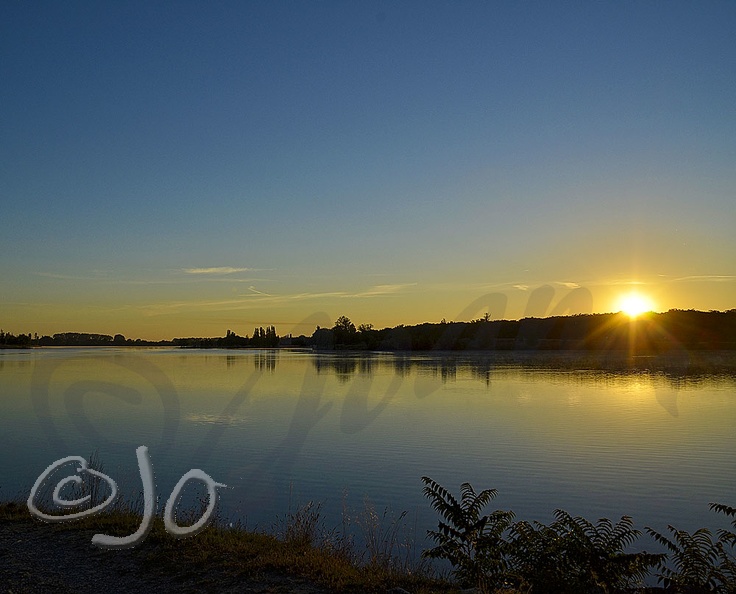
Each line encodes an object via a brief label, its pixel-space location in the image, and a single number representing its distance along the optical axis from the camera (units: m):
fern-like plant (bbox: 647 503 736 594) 7.87
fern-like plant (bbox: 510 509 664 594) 7.95
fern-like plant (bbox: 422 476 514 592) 8.10
